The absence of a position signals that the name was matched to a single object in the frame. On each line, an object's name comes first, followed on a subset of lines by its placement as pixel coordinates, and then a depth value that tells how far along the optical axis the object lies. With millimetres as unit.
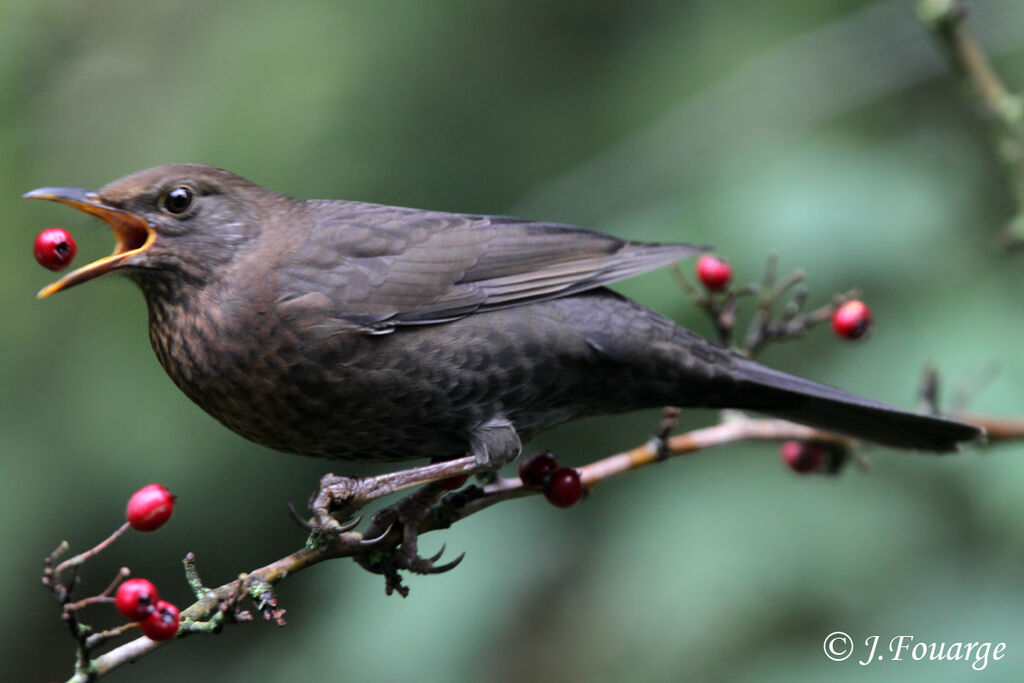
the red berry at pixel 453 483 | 6266
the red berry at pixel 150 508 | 4793
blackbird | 5691
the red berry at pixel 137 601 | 4340
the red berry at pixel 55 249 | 5258
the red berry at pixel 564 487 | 5832
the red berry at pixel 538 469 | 5996
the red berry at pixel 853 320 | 6437
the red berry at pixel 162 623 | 4375
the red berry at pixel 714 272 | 6457
